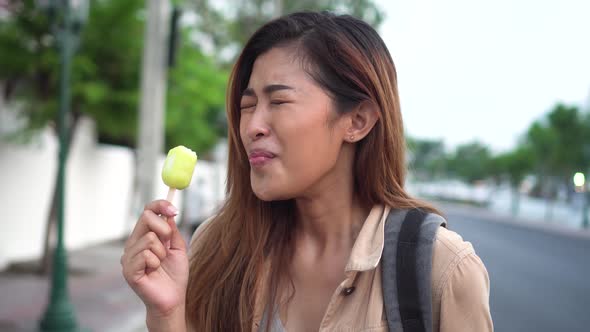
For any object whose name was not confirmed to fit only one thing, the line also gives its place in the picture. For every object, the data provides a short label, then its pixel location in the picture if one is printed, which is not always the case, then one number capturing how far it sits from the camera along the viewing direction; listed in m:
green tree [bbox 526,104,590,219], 33.88
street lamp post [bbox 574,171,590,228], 29.22
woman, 1.74
